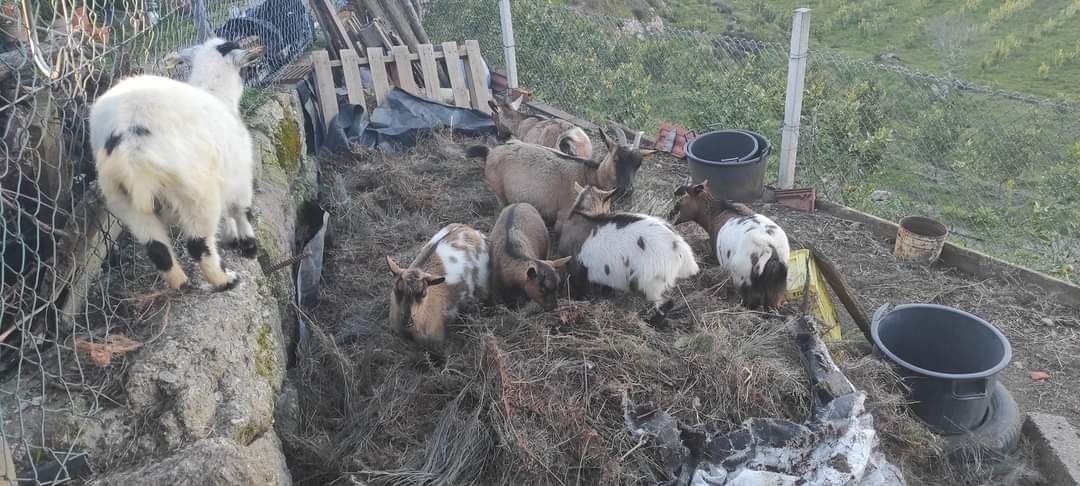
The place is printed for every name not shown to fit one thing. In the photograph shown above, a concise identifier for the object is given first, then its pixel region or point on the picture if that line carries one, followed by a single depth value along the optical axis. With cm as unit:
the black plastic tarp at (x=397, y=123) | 760
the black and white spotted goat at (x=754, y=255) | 449
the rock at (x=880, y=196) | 807
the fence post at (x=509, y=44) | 961
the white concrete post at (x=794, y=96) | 648
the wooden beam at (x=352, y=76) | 811
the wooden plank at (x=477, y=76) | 903
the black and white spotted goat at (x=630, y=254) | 445
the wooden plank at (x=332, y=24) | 885
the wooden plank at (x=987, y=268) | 533
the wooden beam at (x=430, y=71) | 867
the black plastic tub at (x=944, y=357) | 391
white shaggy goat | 274
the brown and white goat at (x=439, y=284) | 402
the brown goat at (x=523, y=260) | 431
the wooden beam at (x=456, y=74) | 887
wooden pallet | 795
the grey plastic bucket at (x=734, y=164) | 659
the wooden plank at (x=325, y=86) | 790
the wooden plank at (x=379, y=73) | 830
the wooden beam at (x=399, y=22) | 1001
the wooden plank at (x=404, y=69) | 849
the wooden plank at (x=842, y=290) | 481
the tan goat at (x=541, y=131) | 754
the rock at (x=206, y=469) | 233
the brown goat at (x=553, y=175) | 618
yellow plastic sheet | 473
